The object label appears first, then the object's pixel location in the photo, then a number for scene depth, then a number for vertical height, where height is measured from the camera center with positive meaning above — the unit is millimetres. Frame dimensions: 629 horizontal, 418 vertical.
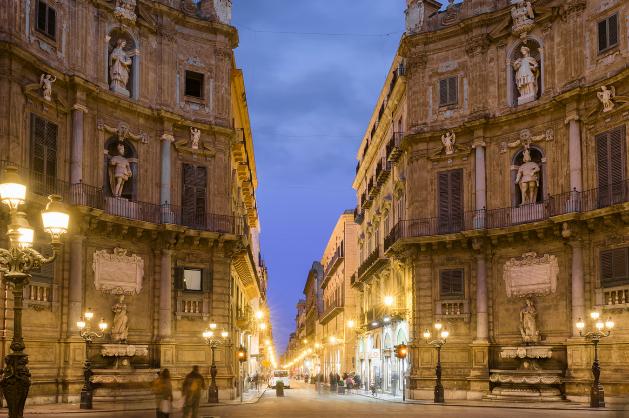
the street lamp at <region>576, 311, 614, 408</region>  28453 -2109
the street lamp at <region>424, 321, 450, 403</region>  33750 -1702
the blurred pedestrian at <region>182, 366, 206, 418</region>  19203 -2026
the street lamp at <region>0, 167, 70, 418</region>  13102 +797
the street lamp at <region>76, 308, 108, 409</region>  27156 -1797
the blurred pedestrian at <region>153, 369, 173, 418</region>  18797 -1959
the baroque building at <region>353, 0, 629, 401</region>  31422 +4832
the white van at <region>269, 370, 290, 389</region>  64462 -5361
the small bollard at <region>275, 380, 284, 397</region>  45438 -4487
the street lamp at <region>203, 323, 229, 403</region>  33188 -1499
